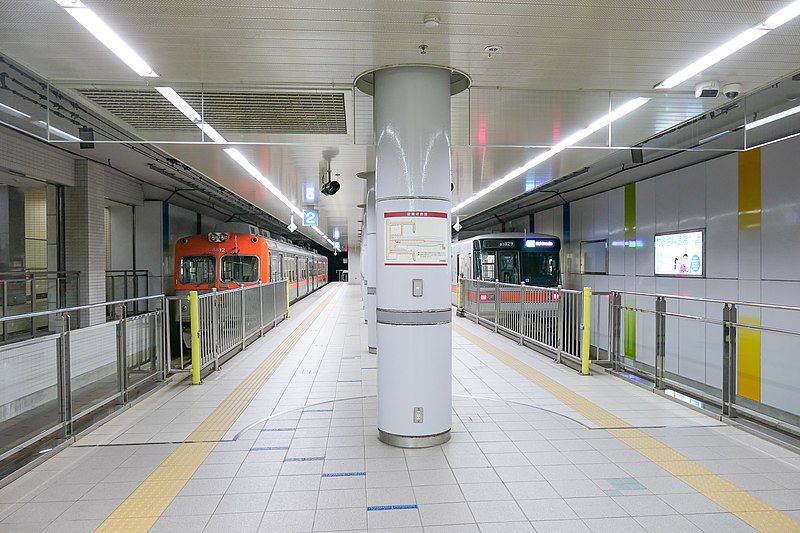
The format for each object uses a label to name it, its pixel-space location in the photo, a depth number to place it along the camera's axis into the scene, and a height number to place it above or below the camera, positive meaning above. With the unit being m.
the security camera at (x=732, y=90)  4.91 +1.68
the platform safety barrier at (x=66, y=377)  3.92 -1.02
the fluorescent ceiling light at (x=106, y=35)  3.34 +1.72
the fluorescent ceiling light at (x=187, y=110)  5.00 +1.64
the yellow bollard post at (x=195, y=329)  6.41 -0.85
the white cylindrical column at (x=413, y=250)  4.15 +0.09
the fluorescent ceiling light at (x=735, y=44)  3.49 +1.71
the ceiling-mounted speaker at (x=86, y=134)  6.00 +1.59
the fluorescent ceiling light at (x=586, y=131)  5.59 +1.70
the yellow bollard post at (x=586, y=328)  6.83 -0.93
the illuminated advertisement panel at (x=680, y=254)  9.46 +0.10
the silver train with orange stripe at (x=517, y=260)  13.84 +0.02
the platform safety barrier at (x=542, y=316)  7.25 -0.98
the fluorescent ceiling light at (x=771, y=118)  6.32 +1.86
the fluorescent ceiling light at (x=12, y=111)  5.34 +1.68
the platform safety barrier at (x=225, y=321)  6.57 -0.99
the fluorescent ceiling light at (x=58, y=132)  5.25 +1.45
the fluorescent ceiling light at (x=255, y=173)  7.95 +1.73
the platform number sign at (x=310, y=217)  15.62 +1.44
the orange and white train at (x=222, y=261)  12.65 +0.06
